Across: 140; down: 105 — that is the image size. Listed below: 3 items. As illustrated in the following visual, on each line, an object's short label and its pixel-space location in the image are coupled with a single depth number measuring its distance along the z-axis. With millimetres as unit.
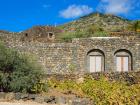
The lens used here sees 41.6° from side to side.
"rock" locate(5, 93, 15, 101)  7740
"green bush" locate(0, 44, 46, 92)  8268
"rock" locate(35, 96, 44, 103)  7787
